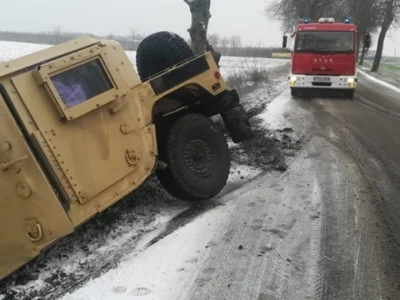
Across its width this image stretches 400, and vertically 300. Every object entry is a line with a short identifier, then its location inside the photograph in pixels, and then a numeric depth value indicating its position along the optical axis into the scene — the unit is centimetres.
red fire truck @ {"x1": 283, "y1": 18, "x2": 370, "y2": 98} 1576
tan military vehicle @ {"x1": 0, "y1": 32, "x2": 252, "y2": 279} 354
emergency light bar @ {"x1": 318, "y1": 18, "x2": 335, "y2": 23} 1713
